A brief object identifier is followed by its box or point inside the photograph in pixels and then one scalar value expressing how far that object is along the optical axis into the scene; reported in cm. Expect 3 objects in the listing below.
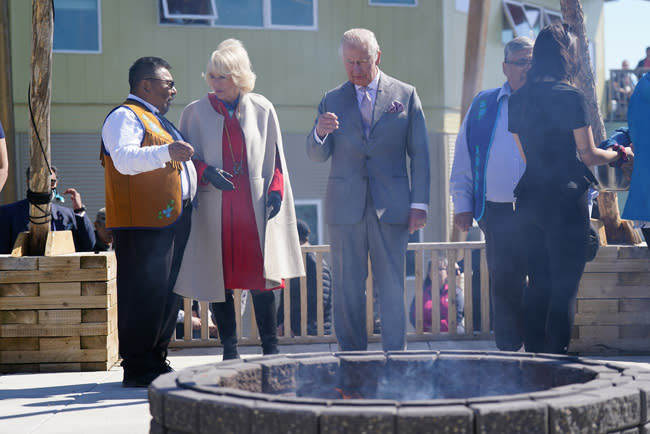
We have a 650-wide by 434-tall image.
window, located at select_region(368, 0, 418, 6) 1224
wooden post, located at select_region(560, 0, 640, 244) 563
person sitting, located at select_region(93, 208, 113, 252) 760
